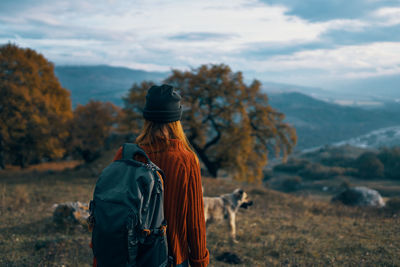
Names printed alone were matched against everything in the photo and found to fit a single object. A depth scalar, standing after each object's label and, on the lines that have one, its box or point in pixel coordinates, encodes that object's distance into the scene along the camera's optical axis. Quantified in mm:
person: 2756
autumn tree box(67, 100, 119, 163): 29969
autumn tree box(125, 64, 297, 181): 26250
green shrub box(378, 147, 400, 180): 57669
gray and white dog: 8523
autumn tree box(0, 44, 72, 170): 26141
